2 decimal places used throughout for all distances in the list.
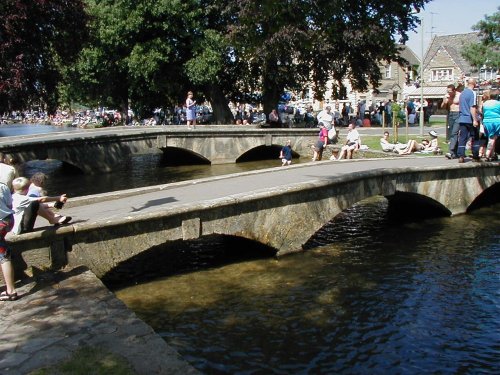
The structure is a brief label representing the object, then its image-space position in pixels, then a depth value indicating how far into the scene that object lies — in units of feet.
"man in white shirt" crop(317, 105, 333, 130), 85.46
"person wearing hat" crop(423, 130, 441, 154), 65.92
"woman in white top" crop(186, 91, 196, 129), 94.96
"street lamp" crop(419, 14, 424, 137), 85.54
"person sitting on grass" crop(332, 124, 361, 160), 71.00
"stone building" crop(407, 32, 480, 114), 237.45
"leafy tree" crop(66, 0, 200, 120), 111.96
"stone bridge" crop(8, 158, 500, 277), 30.55
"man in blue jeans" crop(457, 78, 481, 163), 47.57
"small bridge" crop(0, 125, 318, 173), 78.84
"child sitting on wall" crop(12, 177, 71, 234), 28.45
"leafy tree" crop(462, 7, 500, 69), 150.92
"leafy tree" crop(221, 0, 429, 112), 94.22
